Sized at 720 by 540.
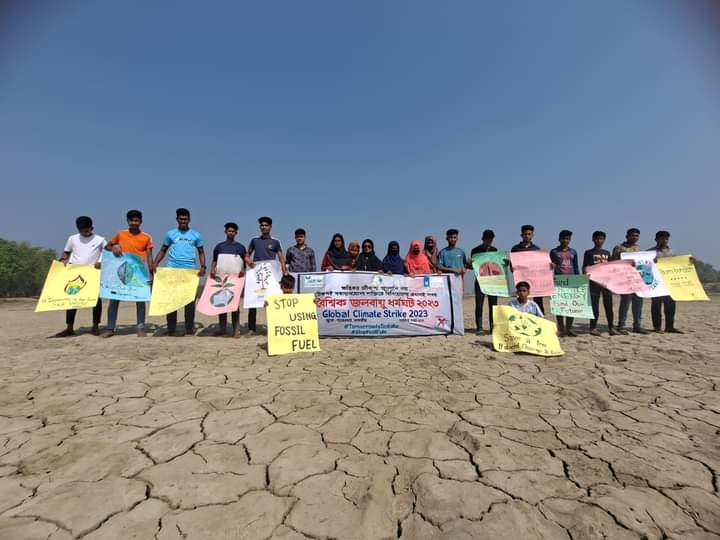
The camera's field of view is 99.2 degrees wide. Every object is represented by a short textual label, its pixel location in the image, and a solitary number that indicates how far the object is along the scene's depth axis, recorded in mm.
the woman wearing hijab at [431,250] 5875
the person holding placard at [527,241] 5312
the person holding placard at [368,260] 5543
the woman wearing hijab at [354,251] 5680
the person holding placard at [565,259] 5312
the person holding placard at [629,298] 5480
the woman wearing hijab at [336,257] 5582
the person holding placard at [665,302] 5562
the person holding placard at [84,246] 4918
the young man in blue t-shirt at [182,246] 5066
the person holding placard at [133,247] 5043
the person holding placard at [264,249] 5216
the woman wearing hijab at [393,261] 5434
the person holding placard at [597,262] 5457
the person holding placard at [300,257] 5387
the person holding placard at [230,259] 5121
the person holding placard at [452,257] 5508
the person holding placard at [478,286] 5395
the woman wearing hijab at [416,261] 5465
